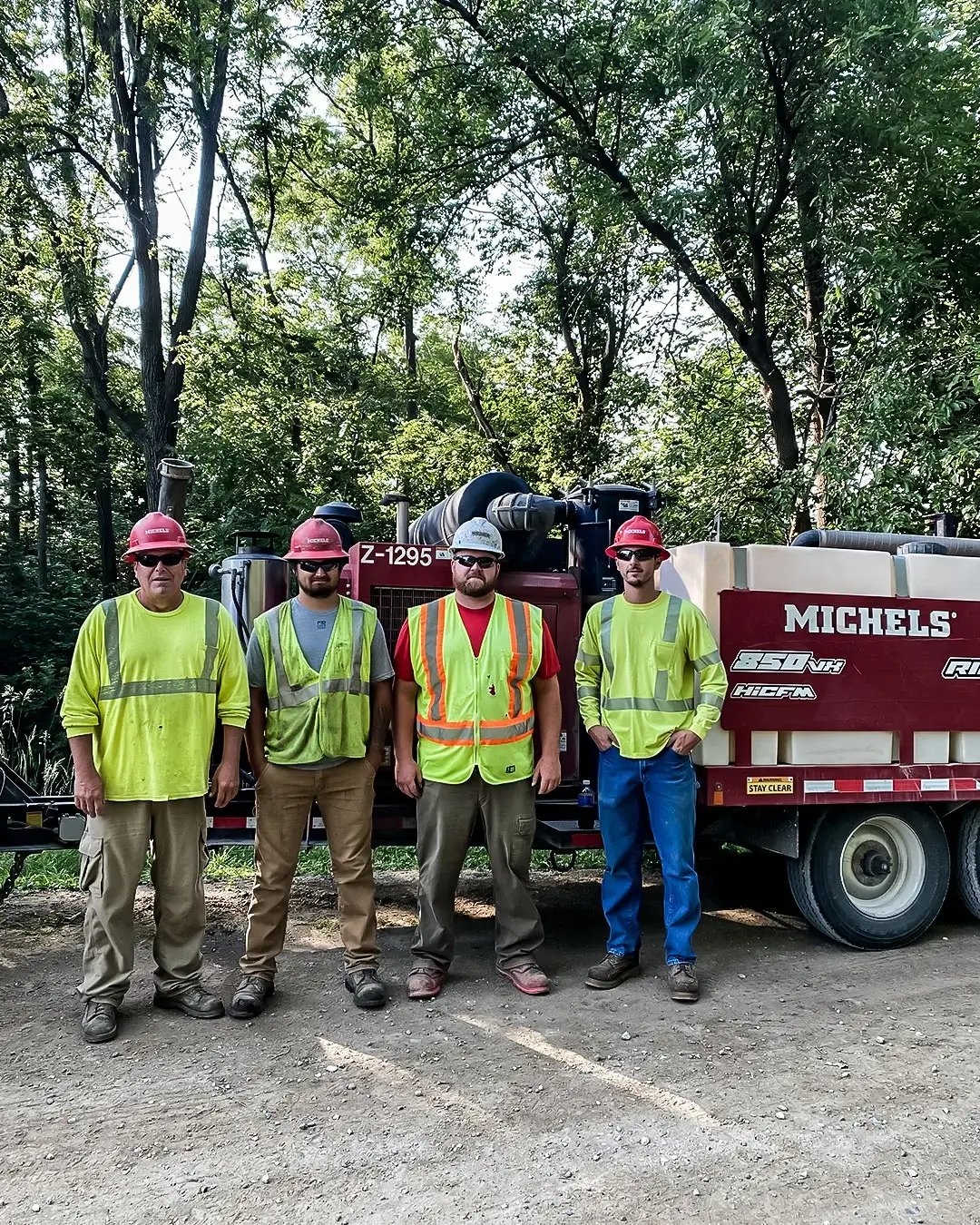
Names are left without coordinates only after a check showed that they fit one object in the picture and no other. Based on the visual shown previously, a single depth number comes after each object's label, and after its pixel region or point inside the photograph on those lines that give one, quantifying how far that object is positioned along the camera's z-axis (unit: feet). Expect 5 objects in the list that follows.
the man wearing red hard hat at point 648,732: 15.64
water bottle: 17.76
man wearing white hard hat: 15.33
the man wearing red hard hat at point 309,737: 14.89
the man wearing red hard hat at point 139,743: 13.87
